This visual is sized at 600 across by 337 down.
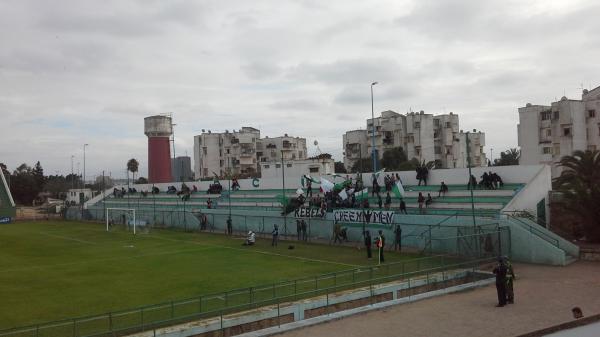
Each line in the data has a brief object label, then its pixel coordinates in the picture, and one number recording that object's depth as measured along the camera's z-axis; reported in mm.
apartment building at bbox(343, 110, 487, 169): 95250
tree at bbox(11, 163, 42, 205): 119250
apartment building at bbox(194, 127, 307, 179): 117750
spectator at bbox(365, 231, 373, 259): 30844
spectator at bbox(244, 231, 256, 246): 38000
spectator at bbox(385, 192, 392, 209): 39875
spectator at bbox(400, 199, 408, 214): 37328
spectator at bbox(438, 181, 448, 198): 39625
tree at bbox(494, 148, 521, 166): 102750
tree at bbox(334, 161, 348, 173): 110625
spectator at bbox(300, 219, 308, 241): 39812
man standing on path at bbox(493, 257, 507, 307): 18422
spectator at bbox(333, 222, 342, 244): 37694
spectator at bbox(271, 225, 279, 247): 37344
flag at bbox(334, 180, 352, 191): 45216
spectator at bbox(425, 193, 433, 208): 38719
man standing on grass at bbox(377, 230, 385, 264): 29125
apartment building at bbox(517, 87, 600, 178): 65562
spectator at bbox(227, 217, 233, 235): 45938
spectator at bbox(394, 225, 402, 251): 33062
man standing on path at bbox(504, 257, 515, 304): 18547
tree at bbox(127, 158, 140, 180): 136375
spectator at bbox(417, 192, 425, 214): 37281
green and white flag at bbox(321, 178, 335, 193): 44750
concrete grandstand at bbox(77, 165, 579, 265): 27734
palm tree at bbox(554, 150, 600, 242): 29609
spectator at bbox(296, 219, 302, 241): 40312
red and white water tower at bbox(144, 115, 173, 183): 99500
